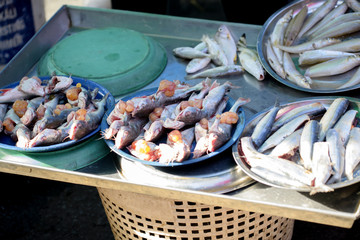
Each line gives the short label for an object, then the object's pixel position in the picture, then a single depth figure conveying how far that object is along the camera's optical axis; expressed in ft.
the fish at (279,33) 9.87
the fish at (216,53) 10.16
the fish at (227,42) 10.26
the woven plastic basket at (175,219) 7.48
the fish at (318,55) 9.37
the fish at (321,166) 5.99
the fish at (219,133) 6.90
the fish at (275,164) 6.33
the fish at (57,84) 8.61
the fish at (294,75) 9.04
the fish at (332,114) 7.27
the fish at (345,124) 7.05
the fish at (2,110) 8.21
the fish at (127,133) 7.11
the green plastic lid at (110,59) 9.64
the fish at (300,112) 7.77
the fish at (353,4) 10.15
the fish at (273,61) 9.45
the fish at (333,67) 9.00
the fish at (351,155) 6.41
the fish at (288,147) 6.88
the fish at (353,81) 8.69
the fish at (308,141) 6.58
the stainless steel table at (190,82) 6.28
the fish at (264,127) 7.30
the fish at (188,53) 10.21
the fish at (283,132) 7.18
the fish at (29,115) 7.89
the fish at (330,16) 10.22
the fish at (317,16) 10.36
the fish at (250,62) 9.59
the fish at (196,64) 10.01
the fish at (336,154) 6.34
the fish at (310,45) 9.70
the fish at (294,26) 10.27
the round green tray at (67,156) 7.55
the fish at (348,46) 9.35
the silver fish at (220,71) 9.80
